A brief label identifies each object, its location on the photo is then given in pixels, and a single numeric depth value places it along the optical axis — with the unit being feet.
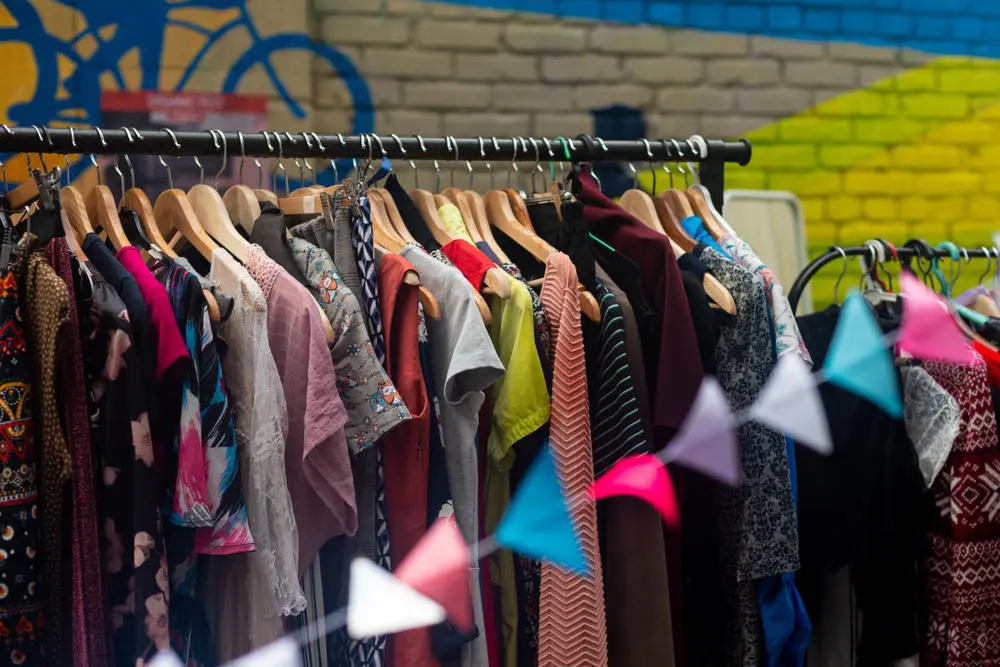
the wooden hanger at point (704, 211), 17.50
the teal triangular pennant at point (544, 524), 15.21
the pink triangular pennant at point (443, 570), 15.17
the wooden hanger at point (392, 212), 17.07
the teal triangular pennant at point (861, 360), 17.12
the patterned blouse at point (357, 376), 14.96
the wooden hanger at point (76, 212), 16.03
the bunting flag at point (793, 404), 16.77
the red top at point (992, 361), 17.56
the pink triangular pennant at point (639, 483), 16.05
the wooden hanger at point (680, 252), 16.96
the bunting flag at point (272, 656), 14.63
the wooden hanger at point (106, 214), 16.16
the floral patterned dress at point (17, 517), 13.04
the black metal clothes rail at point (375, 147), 16.03
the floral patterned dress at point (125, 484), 13.72
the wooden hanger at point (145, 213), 16.57
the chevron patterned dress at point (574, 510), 15.33
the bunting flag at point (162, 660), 13.89
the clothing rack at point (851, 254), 17.75
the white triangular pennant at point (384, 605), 14.72
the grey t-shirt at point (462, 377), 15.23
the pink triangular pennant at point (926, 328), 17.41
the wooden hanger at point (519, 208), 17.29
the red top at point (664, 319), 16.60
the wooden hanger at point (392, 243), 16.05
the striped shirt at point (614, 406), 16.19
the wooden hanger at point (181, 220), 16.40
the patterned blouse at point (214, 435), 14.10
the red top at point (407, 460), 15.33
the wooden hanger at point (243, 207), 17.01
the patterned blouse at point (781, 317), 17.00
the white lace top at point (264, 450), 14.34
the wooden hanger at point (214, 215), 16.57
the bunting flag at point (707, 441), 16.50
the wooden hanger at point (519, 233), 16.58
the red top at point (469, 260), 16.67
